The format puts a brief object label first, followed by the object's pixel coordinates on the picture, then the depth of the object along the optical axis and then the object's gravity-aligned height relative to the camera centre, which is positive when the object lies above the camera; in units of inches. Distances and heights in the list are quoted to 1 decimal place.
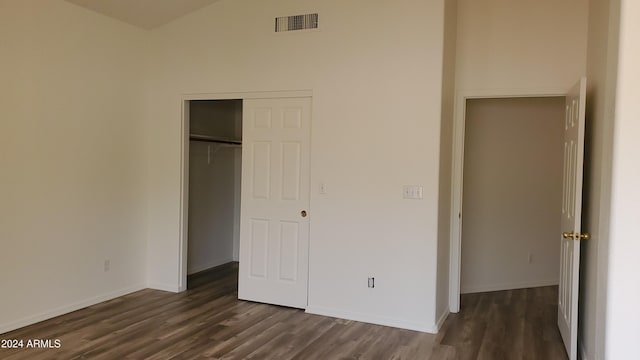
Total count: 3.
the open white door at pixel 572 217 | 138.4 -12.9
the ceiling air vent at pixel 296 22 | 184.4 +54.9
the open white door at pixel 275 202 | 190.2 -13.5
